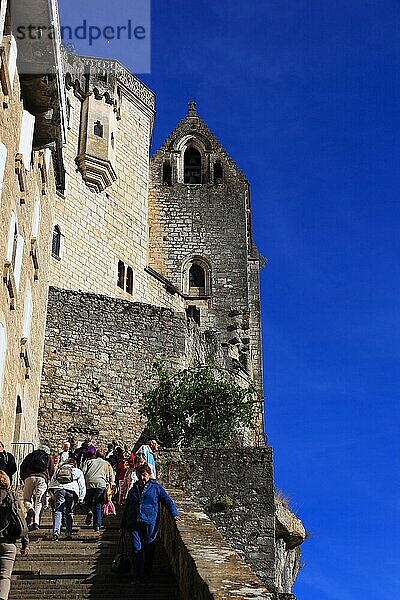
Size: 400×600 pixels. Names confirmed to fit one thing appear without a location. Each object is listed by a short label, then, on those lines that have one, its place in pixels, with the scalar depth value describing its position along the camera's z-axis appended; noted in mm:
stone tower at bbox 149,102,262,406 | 38406
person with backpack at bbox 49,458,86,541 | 10875
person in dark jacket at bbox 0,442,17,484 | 9391
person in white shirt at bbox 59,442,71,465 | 14462
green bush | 21328
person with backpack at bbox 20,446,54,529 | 11297
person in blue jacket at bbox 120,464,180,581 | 9023
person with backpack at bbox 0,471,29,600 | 7746
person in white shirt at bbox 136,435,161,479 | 14758
